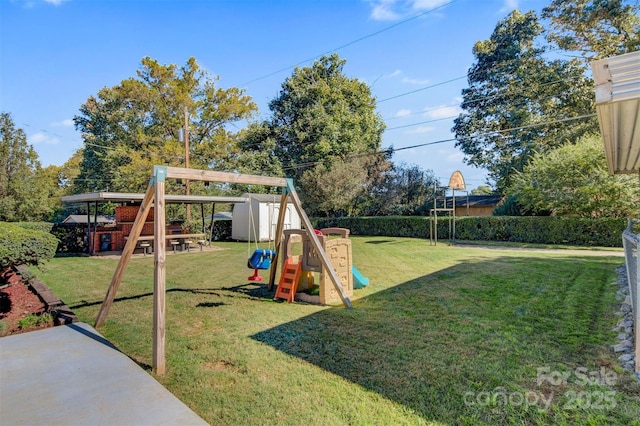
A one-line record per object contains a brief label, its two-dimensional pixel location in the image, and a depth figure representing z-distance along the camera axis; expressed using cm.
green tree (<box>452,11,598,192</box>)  1998
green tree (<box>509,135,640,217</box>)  1245
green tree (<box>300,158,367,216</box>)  2103
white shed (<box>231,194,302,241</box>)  1756
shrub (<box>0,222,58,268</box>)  425
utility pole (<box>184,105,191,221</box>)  1561
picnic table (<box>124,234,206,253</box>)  1218
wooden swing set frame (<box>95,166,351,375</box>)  312
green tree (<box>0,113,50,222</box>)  1748
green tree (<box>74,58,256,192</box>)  2220
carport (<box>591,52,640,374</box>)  200
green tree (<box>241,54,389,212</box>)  2211
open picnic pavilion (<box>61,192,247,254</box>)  1048
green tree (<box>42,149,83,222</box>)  3088
